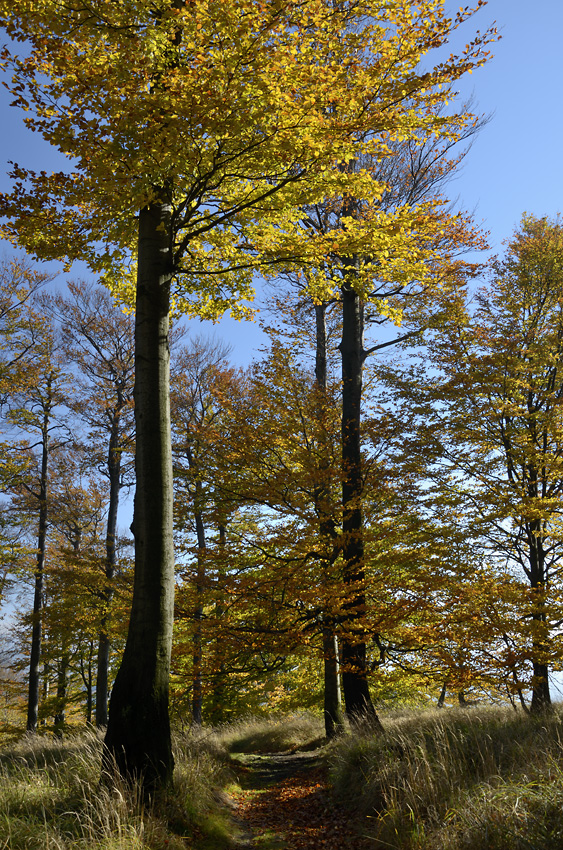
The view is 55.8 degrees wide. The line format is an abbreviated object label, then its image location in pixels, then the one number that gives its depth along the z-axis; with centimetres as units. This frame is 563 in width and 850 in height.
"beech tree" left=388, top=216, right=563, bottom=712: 897
